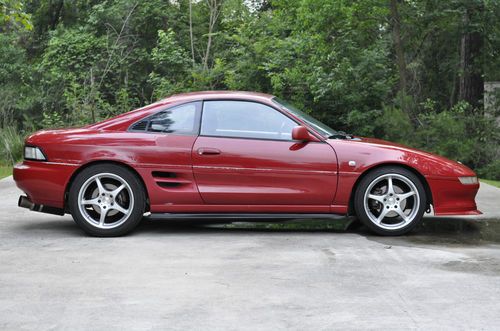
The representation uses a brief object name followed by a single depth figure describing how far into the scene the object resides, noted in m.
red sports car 8.12
